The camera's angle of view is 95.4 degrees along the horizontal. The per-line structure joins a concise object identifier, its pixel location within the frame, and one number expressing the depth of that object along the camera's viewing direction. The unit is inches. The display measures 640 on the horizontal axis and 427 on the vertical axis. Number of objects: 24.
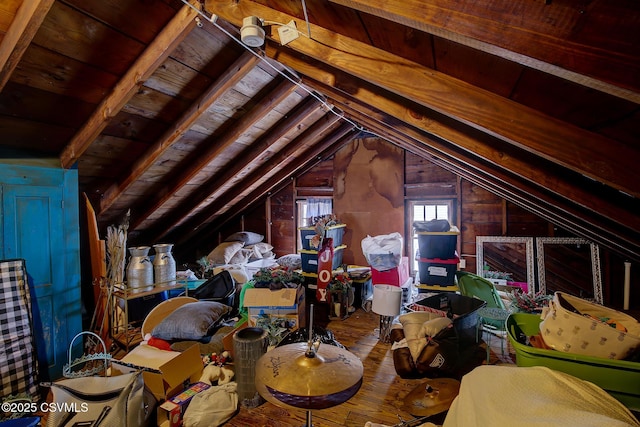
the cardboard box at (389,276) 161.2
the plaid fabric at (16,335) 87.2
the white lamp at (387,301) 122.6
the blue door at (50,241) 96.0
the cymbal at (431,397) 77.1
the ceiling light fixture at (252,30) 55.7
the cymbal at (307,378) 54.8
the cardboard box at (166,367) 84.7
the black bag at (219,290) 146.4
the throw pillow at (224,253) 196.7
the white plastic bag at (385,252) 157.8
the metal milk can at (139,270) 128.6
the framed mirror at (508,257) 172.9
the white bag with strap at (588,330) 56.7
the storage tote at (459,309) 106.1
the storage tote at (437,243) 146.9
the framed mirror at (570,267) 159.9
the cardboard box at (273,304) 122.6
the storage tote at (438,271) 149.7
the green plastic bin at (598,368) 54.7
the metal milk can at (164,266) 137.0
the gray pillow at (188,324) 108.7
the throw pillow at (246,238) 218.1
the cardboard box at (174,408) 78.3
